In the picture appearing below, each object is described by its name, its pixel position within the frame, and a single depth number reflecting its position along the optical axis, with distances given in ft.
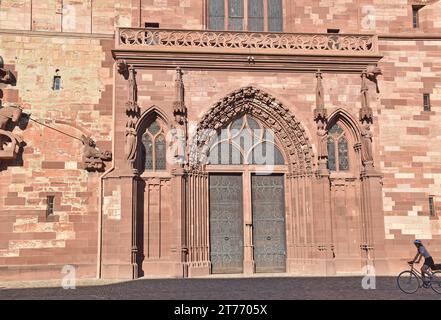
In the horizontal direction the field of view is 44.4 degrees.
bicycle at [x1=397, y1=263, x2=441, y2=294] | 41.96
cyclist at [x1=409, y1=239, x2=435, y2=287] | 42.37
